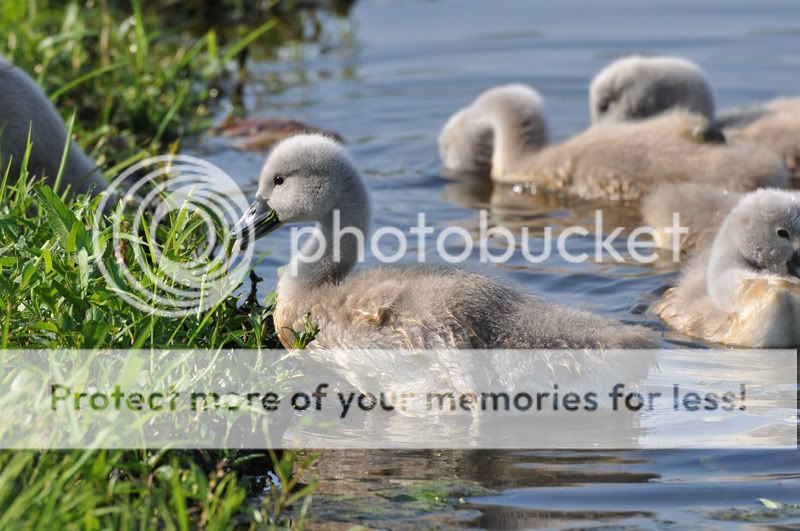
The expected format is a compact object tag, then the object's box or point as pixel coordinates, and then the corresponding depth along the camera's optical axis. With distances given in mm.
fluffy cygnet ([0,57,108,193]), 11023
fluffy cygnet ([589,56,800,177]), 15750
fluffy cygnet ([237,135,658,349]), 8852
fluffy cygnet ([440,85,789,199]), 13836
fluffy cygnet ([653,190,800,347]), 10266
